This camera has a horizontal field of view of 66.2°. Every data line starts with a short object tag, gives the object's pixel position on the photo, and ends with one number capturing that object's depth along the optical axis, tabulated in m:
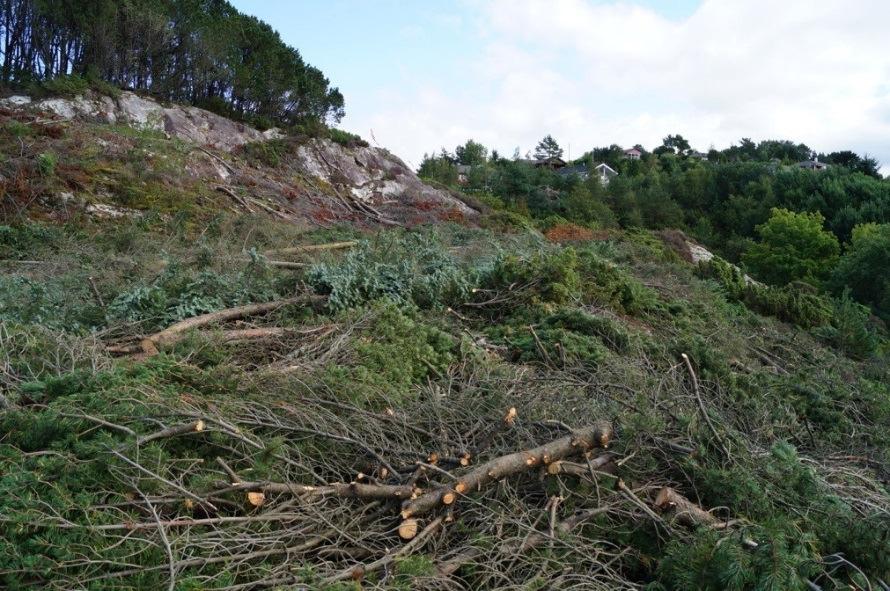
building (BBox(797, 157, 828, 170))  62.44
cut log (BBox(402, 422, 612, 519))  3.26
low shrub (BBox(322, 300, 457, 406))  4.53
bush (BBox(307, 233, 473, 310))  6.76
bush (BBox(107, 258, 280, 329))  5.81
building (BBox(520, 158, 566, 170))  69.38
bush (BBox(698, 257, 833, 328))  12.29
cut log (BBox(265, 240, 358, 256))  9.61
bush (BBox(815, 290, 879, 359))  10.55
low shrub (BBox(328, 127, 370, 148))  26.78
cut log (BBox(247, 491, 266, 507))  3.09
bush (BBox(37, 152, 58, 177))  13.16
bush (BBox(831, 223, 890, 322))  23.94
